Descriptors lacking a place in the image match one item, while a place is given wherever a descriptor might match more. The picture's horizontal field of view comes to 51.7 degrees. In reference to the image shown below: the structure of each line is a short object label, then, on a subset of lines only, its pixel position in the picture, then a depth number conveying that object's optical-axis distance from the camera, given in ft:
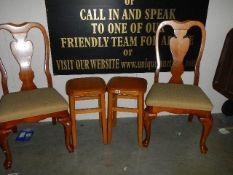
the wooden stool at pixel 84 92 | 7.07
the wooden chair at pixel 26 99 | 6.41
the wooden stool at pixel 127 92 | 7.20
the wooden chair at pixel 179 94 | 6.88
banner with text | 7.75
